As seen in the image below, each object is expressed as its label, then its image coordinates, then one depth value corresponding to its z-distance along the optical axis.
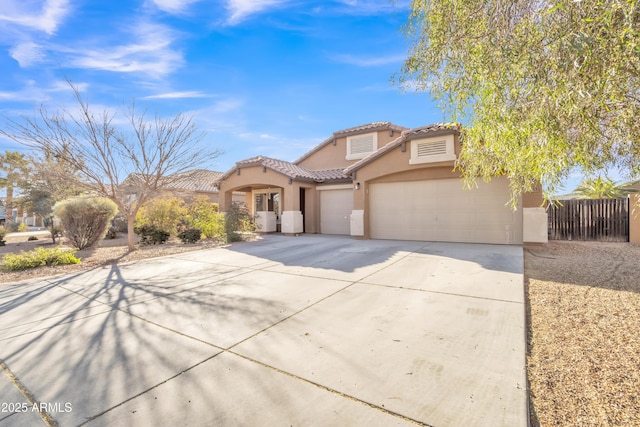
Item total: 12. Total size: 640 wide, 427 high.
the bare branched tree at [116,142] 8.77
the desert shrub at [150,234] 12.76
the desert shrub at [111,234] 16.01
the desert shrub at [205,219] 13.92
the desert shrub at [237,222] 13.30
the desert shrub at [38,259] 7.86
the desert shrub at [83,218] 11.45
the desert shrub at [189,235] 13.03
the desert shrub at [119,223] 17.42
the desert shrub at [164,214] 13.32
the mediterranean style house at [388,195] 10.77
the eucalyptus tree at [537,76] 2.96
